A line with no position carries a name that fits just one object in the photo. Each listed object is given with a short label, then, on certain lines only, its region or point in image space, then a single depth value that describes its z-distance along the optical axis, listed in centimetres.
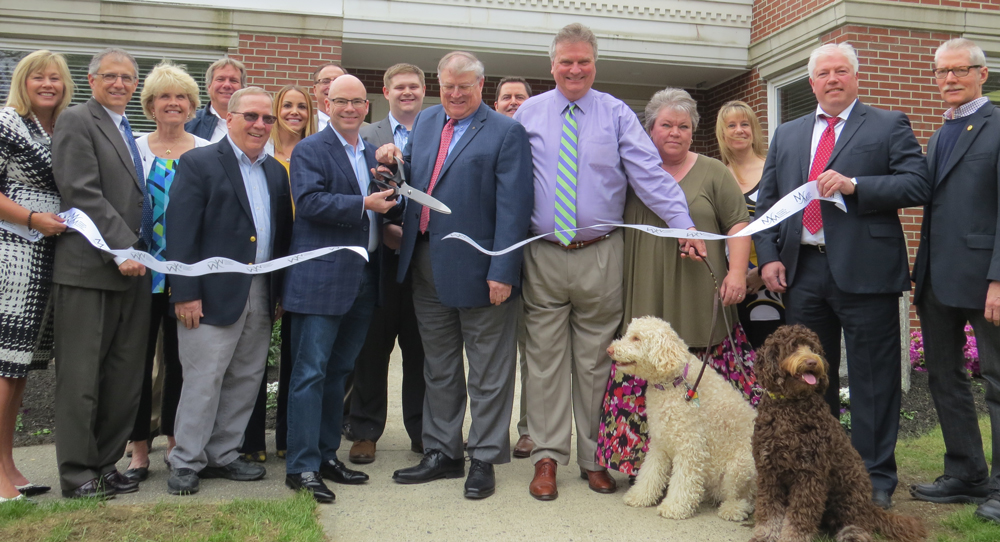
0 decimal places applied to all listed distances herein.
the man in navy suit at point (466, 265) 425
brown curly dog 337
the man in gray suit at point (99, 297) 402
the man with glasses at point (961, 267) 391
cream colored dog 388
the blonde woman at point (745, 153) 482
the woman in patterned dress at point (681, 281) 428
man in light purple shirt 429
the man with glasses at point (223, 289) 418
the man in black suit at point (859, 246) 402
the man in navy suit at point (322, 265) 418
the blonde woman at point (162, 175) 453
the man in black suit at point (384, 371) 506
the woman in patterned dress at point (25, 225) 396
